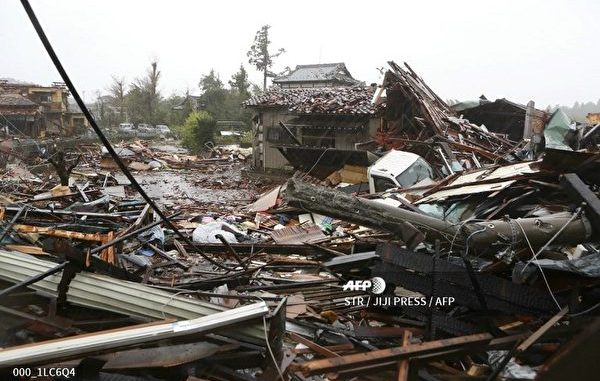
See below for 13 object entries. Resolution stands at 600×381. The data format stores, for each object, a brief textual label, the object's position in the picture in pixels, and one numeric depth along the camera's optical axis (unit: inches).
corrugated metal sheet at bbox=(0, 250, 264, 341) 124.8
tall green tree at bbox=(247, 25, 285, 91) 1776.6
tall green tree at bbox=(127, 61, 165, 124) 1748.3
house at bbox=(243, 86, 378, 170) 668.1
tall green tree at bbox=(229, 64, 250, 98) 1578.5
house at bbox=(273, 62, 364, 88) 1406.3
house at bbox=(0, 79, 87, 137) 1288.1
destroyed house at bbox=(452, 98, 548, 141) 553.6
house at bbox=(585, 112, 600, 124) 669.4
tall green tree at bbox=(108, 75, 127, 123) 1791.6
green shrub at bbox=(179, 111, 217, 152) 1125.7
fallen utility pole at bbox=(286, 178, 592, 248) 139.7
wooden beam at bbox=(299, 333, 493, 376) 103.9
